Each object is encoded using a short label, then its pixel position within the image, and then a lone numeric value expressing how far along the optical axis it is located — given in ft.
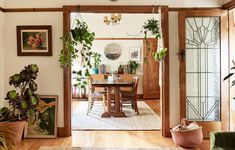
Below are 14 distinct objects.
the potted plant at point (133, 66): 31.93
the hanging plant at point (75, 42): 14.98
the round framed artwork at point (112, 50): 32.63
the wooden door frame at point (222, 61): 15.37
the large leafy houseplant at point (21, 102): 12.87
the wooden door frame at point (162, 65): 15.58
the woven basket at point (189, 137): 13.48
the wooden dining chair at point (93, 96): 22.97
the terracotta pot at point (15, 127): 12.28
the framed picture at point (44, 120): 15.49
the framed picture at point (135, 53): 32.53
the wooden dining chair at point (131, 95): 22.67
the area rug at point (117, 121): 18.02
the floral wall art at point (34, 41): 15.65
